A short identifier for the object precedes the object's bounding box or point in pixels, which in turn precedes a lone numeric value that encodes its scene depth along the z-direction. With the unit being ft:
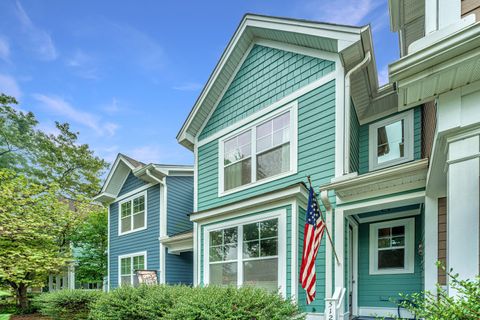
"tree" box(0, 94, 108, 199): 72.43
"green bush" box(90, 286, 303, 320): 13.88
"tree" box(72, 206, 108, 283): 47.47
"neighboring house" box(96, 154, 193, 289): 33.09
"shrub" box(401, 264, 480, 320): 6.47
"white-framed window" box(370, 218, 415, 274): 19.20
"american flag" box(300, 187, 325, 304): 14.12
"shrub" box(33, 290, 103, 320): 30.22
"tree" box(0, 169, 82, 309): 36.11
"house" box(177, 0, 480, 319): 16.84
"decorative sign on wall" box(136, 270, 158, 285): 30.45
